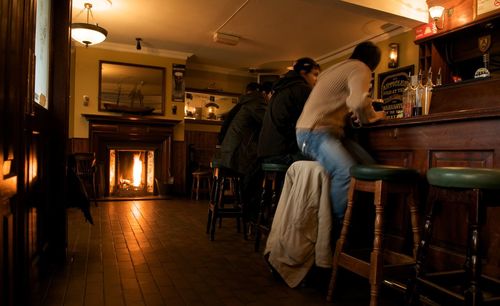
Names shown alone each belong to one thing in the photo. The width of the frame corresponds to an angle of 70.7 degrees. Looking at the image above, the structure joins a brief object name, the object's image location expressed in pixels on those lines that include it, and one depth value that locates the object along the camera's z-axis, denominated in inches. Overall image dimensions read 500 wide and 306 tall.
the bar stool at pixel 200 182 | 237.3
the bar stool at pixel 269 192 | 96.5
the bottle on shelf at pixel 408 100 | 91.1
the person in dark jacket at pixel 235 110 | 132.7
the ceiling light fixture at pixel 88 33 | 164.7
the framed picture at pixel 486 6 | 143.1
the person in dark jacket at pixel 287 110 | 101.0
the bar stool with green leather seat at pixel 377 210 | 59.9
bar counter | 61.3
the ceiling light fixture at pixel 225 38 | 216.4
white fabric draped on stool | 75.3
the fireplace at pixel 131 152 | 231.9
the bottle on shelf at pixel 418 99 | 87.7
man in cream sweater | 75.7
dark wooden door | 40.3
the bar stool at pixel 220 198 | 121.8
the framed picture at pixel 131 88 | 239.6
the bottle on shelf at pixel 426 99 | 88.4
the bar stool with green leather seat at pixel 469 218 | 46.1
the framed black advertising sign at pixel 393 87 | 199.3
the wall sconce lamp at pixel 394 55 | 203.0
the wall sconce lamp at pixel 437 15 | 161.3
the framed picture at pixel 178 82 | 256.4
